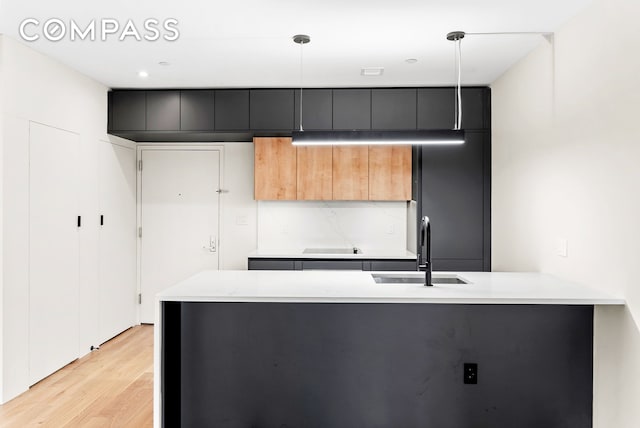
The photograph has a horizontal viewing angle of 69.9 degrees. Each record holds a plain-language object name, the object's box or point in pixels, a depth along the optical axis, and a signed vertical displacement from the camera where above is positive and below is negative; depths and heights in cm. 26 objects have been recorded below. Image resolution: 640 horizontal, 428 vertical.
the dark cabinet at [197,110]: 446 +101
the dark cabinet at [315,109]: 440 +101
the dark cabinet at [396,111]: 438 +98
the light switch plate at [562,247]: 286 -21
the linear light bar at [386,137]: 321 +54
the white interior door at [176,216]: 512 -2
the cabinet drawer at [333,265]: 432 -48
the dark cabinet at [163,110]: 447 +101
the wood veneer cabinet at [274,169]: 463 +46
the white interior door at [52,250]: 346 -29
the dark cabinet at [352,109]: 438 +100
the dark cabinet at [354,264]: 432 -47
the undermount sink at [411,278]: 290 -42
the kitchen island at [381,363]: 259 -85
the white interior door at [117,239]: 445 -26
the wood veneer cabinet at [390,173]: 459 +41
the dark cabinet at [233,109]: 443 +102
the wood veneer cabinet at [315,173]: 463 +42
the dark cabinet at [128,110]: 450 +102
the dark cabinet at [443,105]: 436 +104
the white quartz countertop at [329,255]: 434 -40
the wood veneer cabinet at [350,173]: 463 +42
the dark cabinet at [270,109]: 442 +102
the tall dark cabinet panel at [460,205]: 436 +9
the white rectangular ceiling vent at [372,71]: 384 +122
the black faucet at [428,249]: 265 -21
